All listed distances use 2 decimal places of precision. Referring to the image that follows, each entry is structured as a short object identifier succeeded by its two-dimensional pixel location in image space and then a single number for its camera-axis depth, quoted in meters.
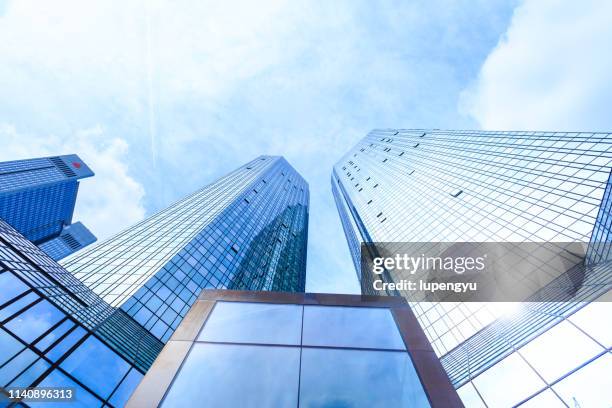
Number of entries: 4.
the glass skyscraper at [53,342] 13.05
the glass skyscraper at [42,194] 134.00
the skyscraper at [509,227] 13.81
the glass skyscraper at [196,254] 35.78
